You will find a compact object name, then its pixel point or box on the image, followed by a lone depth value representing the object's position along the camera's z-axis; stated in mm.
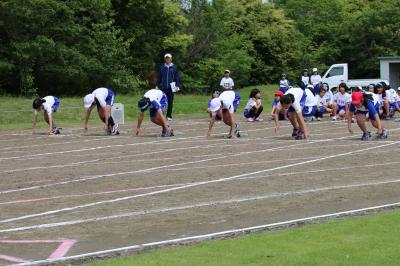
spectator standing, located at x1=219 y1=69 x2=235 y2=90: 27386
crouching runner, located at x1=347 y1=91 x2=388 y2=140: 19938
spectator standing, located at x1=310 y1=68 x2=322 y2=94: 35719
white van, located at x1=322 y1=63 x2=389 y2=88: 49531
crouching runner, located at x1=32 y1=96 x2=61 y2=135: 23672
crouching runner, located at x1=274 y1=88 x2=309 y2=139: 19906
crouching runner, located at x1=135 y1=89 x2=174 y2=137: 21656
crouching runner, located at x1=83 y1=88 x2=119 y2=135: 22922
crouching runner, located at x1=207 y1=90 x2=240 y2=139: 20906
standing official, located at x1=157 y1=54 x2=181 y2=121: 24562
